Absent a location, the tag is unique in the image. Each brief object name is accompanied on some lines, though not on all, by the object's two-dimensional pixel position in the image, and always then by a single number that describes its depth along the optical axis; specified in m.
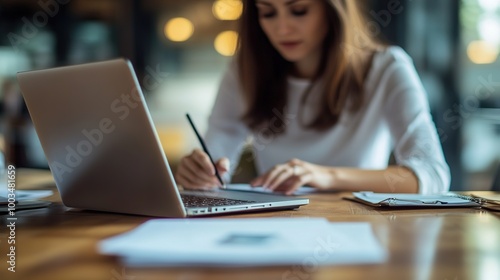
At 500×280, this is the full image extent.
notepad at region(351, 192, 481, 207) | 0.96
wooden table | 0.52
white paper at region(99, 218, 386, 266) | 0.55
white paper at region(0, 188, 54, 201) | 1.15
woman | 1.59
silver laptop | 0.75
